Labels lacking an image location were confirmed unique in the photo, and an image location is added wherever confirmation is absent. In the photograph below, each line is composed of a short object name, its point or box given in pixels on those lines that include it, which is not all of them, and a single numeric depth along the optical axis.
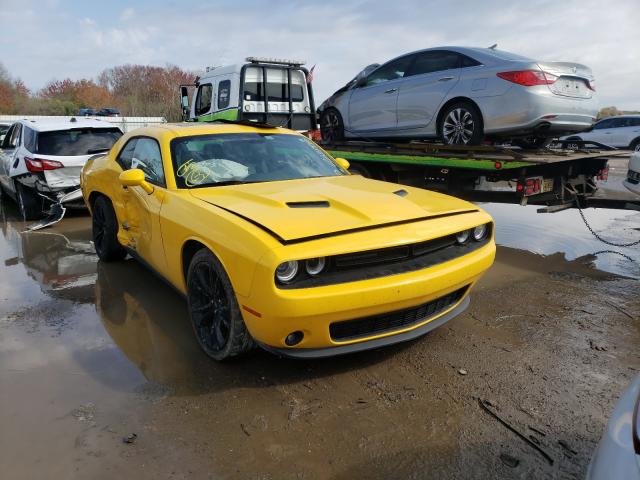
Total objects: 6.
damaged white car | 7.68
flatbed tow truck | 5.53
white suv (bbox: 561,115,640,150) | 16.62
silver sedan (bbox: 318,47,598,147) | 5.64
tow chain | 5.95
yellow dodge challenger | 2.59
